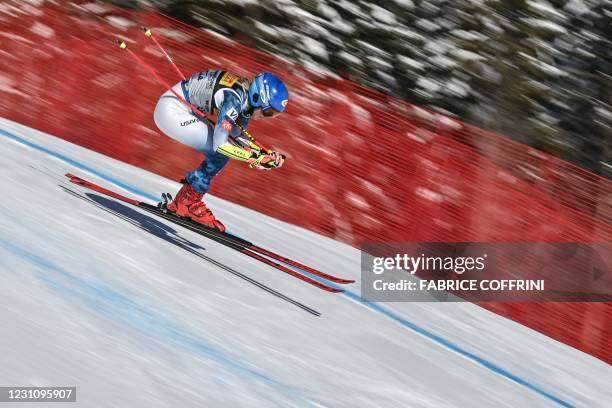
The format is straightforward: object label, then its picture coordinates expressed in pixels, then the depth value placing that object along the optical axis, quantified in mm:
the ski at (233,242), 16203
